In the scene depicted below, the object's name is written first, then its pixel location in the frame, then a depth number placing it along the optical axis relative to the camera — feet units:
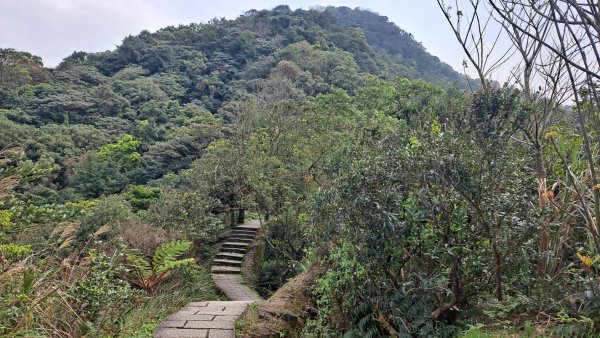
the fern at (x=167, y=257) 24.25
